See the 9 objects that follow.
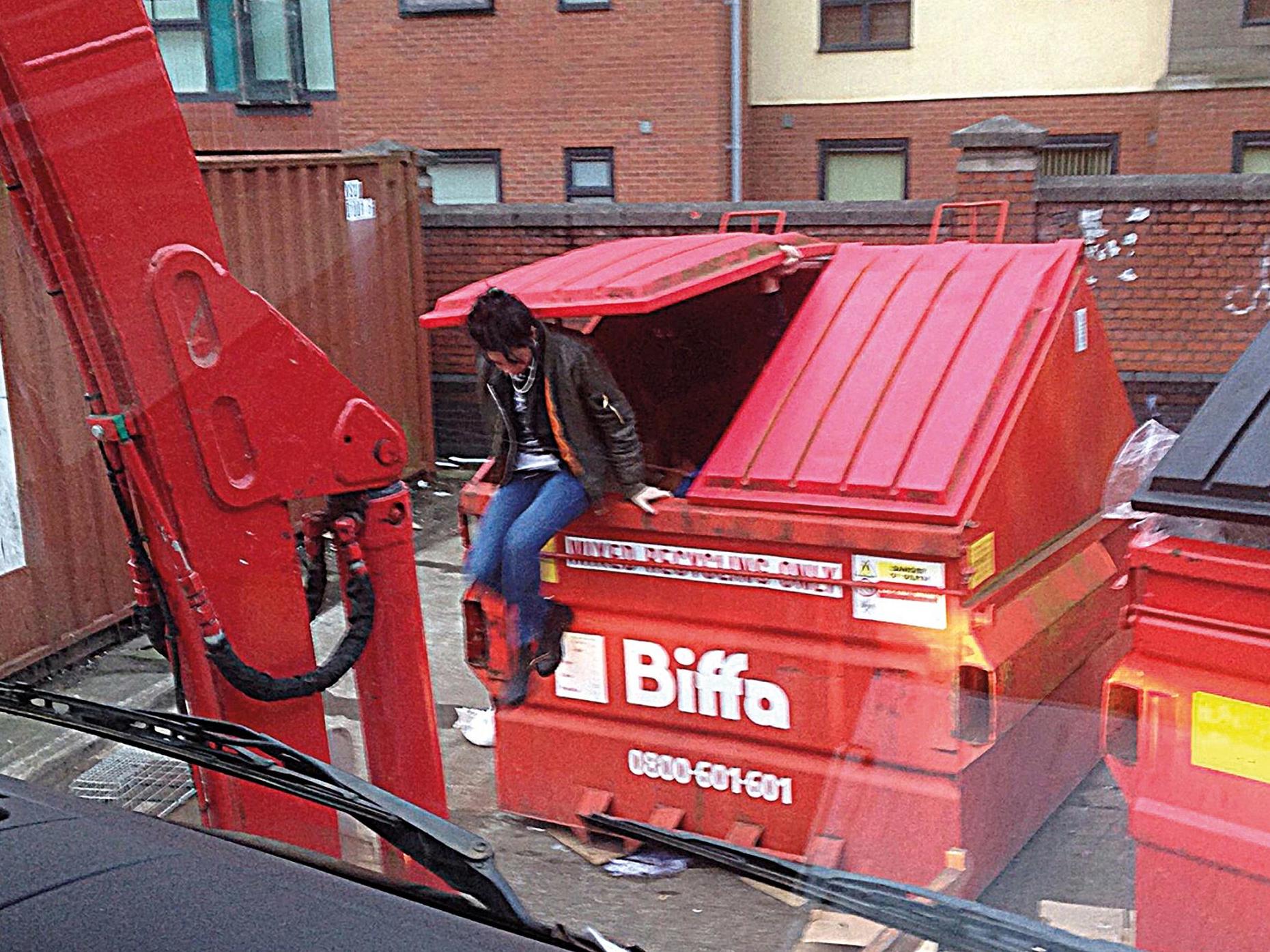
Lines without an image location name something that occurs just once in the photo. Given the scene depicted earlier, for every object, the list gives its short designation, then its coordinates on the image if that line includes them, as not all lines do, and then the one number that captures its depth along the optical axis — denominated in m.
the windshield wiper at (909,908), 1.60
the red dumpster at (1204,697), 2.69
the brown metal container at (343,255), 7.53
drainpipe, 13.78
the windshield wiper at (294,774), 1.82
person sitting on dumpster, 4.13
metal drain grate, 2.49
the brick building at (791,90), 12.79
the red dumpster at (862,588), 3.78
